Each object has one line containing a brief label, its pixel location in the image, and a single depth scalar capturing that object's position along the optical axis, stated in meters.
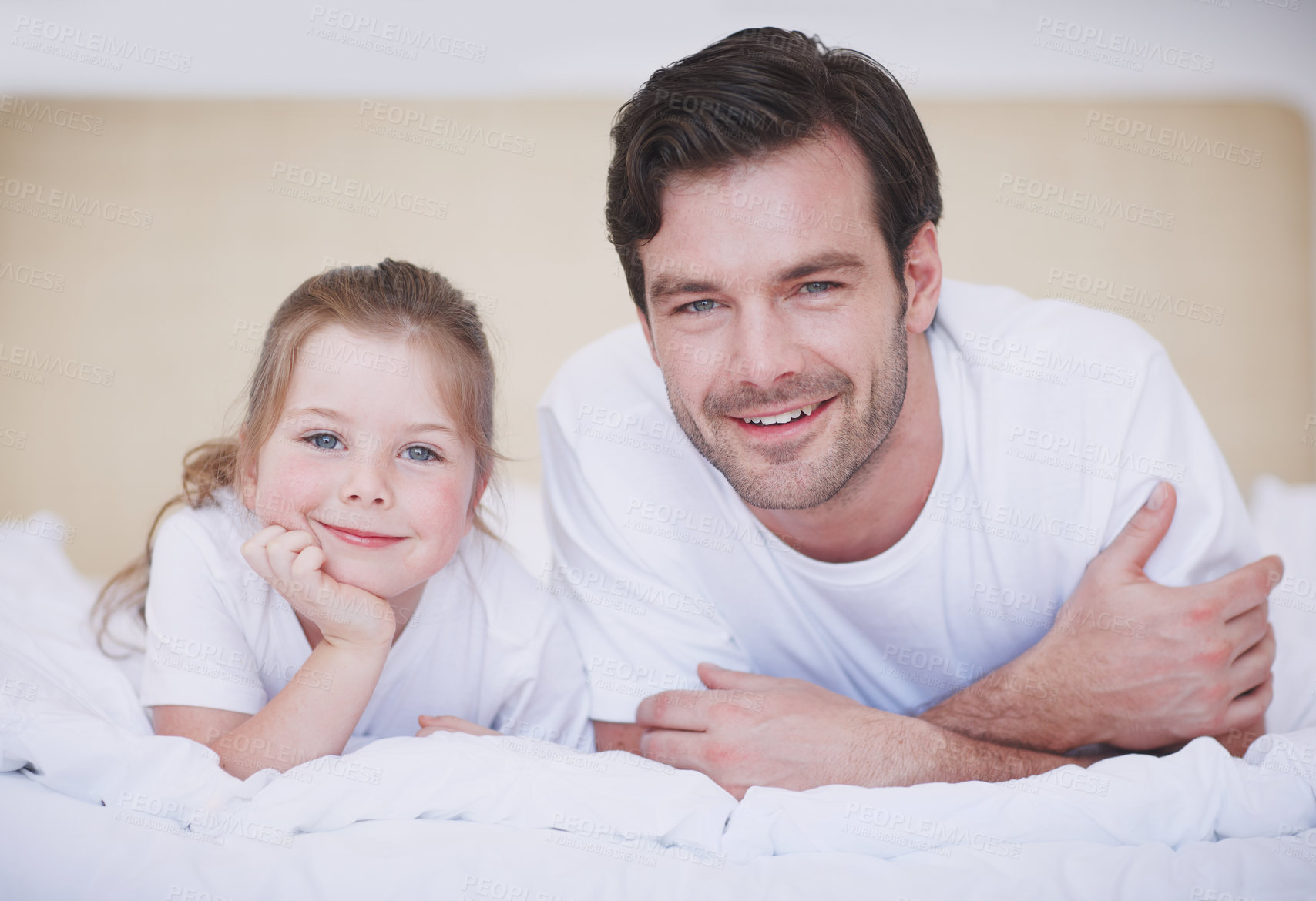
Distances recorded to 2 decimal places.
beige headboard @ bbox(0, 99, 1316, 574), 2.12
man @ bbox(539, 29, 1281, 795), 1.29
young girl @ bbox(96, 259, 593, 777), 1.26
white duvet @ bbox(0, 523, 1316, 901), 1.13
